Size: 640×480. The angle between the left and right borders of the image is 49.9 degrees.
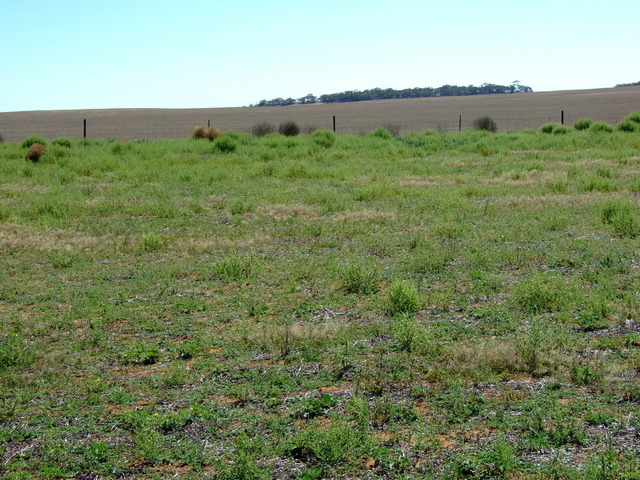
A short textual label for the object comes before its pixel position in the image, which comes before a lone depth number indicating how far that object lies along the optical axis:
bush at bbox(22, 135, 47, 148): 28.98
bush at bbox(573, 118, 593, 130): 35.07
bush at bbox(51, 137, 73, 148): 30.17
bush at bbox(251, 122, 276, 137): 36.31
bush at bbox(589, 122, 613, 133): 31.90
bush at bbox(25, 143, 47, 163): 25.19
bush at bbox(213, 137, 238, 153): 28.62
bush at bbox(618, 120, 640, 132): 32.25
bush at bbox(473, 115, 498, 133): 38.44
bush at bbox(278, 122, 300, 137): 35.72
